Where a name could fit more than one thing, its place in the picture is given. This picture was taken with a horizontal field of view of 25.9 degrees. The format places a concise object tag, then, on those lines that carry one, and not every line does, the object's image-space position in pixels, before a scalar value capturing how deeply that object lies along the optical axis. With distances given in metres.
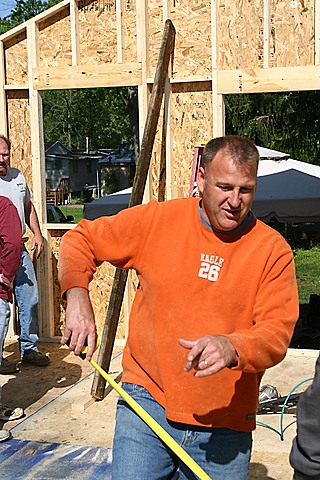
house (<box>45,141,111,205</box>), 44.31
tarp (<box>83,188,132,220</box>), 7.84
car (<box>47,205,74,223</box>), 15.27
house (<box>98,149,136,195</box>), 37.00
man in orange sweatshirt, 2.52
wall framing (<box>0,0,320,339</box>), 6.39
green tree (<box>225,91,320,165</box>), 16.06
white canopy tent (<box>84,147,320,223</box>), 7.98
